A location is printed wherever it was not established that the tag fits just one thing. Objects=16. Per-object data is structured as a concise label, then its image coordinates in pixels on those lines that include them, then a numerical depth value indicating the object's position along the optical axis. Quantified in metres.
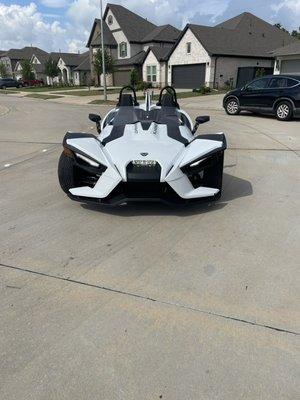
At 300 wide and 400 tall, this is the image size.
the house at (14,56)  90.62
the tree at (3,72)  80.48
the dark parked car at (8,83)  57.79
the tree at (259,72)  34.44
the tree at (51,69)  55.72
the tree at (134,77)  40.50
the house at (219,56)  36.84
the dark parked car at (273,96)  14.12
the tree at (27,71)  60.97
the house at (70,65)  63.05
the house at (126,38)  49.81
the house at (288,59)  30.03
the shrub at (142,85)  40.28
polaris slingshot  4.45
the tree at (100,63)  39.09
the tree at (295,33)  72.56
